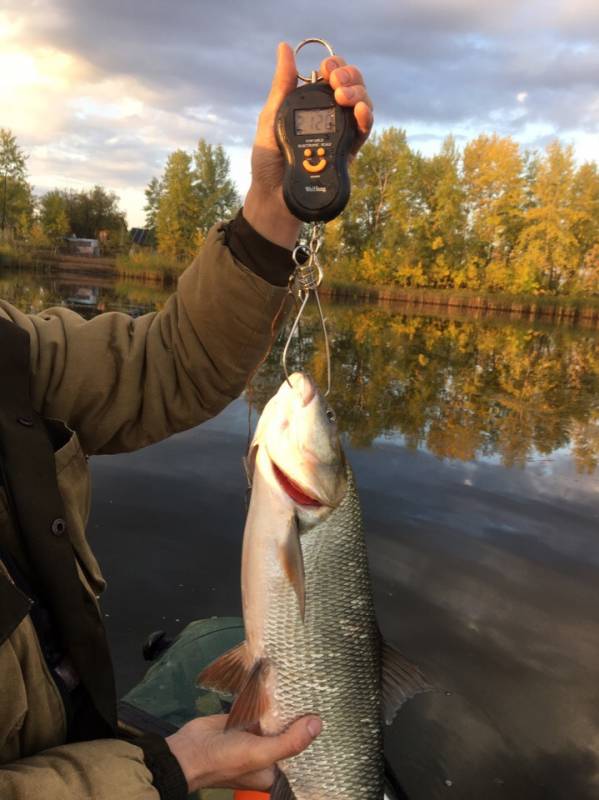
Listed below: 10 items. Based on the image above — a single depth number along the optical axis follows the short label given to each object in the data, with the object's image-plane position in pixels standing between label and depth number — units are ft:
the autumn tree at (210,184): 176.04
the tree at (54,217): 191.68
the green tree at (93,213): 221.05
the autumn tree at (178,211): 171.22
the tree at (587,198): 149.38
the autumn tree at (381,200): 158.40
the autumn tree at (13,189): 162.81
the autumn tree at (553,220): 149.89
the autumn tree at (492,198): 151.74
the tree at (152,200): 195.63
